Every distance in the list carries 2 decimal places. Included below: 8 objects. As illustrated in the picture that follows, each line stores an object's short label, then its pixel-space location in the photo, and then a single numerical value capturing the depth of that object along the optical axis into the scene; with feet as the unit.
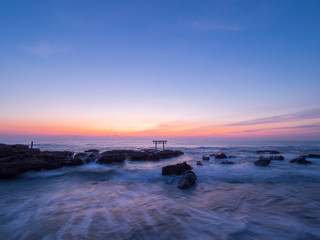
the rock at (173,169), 36.35
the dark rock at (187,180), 25.77
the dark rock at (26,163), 32.78
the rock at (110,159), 54.95
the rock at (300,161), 52.65
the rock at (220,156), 71.25
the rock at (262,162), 49.54
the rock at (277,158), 62.93
